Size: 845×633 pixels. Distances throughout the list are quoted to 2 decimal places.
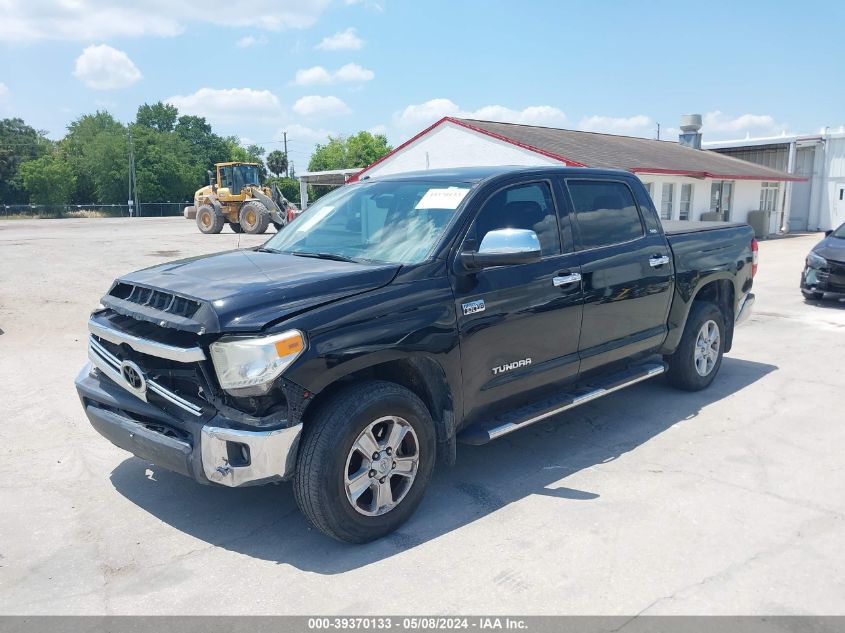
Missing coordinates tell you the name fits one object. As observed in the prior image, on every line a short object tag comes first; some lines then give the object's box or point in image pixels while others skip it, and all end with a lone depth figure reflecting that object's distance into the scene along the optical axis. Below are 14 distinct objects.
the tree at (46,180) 69.44
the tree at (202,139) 108.12
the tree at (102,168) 77.31
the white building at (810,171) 33.53
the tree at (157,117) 113.00
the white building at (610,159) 22.89
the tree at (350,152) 85.19
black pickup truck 3.27
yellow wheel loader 26.79
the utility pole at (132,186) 71.72
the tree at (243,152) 112.56
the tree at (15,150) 72.06
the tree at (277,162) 91.03
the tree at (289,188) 79.44
